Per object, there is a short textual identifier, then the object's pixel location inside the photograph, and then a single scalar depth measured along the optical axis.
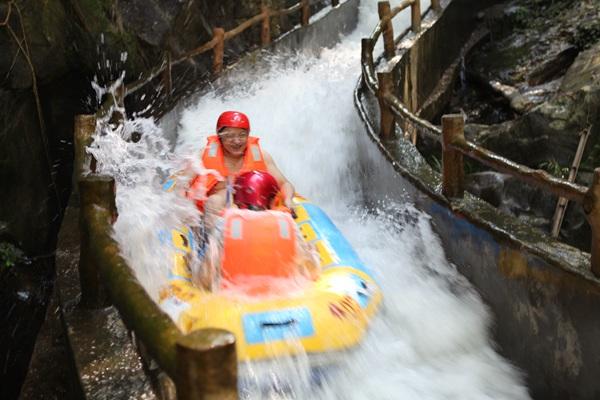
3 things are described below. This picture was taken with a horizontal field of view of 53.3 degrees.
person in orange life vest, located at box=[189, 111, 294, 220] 5.82
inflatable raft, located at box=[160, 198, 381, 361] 3.81
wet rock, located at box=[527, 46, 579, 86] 11.23
